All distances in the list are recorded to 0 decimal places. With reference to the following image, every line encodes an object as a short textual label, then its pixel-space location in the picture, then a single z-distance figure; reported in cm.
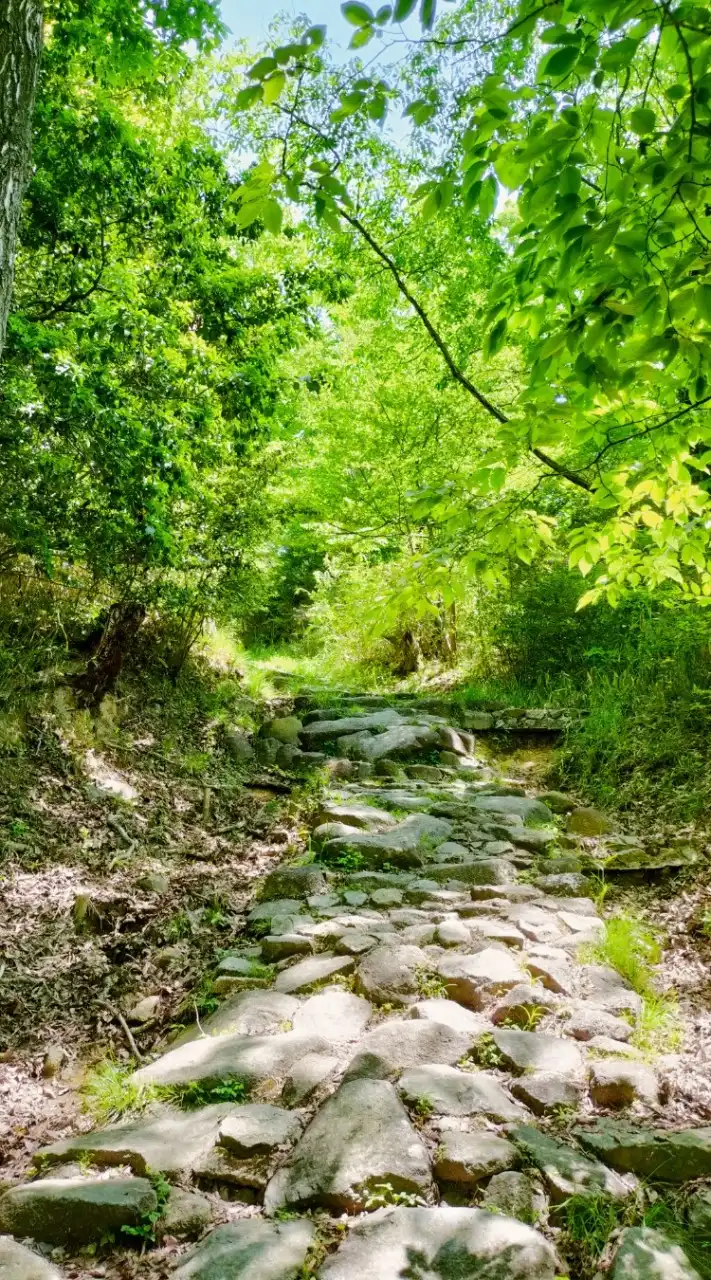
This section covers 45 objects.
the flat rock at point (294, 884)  427
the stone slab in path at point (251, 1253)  164
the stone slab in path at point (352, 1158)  188
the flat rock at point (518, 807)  576
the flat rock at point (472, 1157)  192
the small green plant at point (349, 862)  457
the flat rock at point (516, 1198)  183
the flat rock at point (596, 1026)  271
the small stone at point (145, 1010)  322
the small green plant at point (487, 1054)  251
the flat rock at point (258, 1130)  210
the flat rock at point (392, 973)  298
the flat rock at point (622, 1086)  233
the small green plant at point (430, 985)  299
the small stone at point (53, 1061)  287
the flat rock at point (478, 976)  298
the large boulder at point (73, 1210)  185
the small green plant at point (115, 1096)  246
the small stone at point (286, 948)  353
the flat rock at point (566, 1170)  189
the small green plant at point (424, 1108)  218
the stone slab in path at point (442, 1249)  162
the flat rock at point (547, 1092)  229
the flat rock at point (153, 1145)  207
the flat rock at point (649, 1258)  164
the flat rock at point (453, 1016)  271
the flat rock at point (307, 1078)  234
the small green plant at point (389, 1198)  184
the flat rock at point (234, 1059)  249
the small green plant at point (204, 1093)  239
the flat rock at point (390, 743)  748
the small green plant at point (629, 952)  328
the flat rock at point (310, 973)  315
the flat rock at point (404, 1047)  241
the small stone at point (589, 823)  558
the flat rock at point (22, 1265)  169
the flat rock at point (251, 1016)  284
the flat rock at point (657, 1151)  198
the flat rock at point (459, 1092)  220
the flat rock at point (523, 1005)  281
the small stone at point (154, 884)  428
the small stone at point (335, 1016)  271
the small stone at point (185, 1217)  186
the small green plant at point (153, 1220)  183
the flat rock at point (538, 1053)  247
